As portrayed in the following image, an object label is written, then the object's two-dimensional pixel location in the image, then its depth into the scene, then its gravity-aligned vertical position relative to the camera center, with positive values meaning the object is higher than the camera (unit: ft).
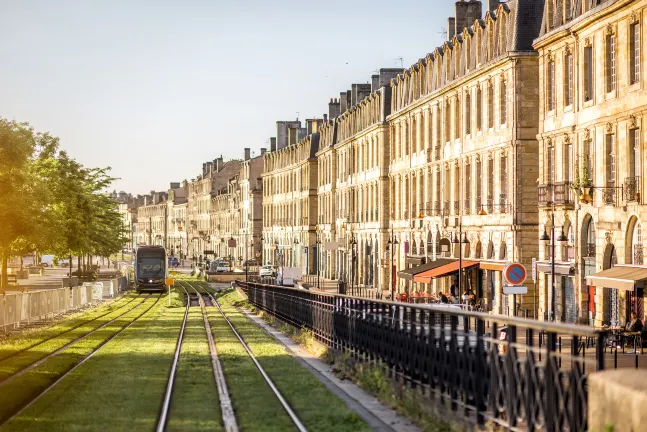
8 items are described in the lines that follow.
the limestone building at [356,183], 272.51 +19.29
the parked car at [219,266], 407.23 -6.01
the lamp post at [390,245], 233.68 +1.17
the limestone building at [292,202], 393.29 +19.43
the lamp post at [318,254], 367.02 -1.30
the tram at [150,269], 287.89 -4.84
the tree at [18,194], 143.54 +9.31
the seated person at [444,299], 169.25 -7.88
